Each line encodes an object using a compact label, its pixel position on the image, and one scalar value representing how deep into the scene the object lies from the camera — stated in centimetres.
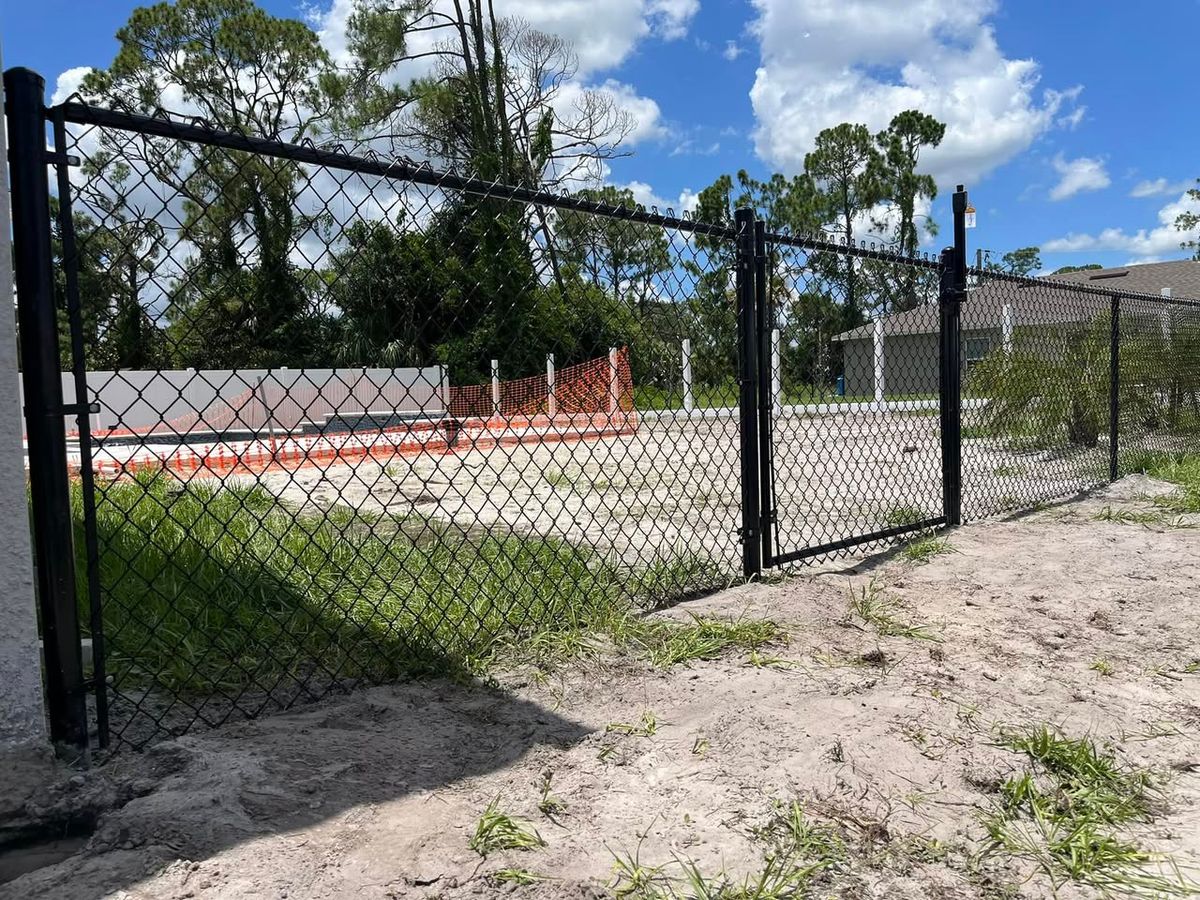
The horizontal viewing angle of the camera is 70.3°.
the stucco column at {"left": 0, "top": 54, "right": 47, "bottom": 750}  197
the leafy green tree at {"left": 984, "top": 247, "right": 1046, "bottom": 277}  6212
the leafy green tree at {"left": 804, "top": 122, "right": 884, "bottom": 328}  3469
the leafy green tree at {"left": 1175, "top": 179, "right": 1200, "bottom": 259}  3048
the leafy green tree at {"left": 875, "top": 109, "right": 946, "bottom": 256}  3416
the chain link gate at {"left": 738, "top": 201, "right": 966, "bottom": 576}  375
